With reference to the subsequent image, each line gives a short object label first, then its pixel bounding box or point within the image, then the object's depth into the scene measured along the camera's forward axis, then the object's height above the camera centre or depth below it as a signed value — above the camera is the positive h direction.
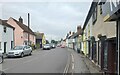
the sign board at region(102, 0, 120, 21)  3.04 +1.16
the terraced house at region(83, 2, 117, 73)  4.50 -0.19
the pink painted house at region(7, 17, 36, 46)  20.85 +1.60
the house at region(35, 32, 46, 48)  37.88 -0.09
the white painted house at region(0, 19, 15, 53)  13.32 +0.36
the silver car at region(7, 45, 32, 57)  10.68 -1.56
